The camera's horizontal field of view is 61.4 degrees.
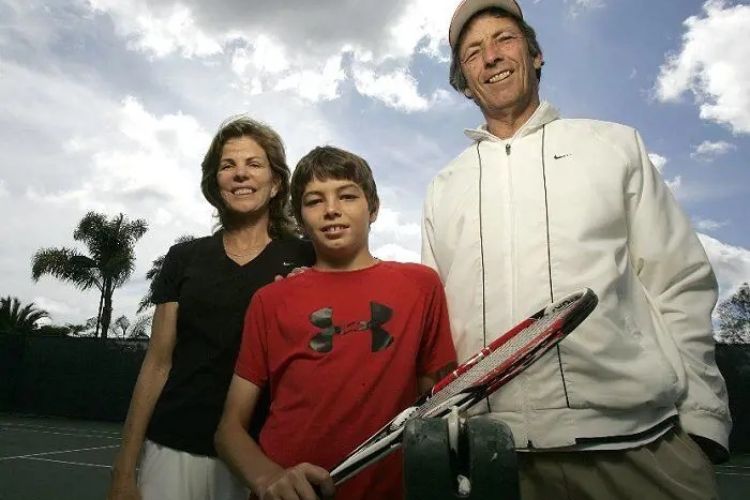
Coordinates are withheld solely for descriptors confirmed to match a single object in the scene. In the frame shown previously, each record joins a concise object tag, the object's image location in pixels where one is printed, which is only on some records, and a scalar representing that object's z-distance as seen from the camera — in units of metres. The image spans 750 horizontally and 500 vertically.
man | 1.76
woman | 2.27
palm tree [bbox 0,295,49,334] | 40.58
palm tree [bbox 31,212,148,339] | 33.69
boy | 1.85
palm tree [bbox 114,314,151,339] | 31.81
